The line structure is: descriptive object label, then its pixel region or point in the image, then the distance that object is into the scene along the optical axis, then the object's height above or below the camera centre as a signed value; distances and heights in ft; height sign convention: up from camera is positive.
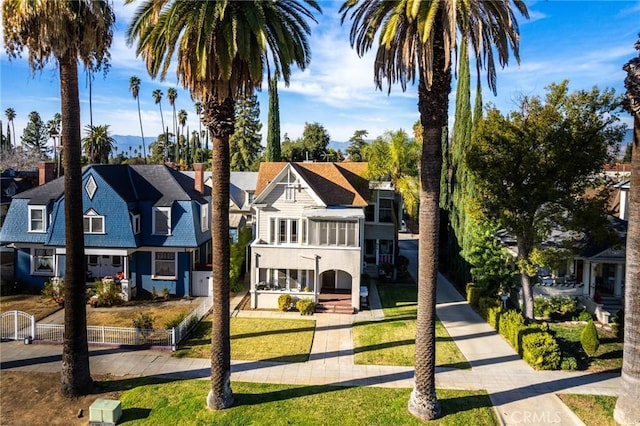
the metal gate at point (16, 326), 64.34 -20.13
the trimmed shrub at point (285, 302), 84.33 -21.21
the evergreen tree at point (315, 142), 260.83 +32.06
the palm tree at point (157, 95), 272.88 +62.88
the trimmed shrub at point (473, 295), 87.87 -20.74
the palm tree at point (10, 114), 324.19 +60.39
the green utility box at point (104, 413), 44.01 -22.47
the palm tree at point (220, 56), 42.22 +14.22
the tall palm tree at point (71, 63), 45.55 +14.81
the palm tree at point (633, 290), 45.60 -10.08
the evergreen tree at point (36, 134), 339.16 +47.64
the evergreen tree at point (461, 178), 102.27 +4.08
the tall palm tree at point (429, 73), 43.71 +12.69
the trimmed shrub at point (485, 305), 79.27 -20.42
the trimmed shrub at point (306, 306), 82.17 -21.41
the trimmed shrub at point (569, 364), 59.36 -23.28
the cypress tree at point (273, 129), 187.65 +28.68
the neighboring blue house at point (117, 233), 87.66 -8.25
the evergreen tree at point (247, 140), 234.35 +30.71
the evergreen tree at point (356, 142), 269.64 +32.97
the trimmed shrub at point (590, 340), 63.77 -21.41
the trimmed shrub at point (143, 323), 66.08 -19.89
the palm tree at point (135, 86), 248.93 +62.72
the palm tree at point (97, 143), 199.82 +24.14
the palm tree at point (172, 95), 270.05 +62.08
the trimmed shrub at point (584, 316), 79.30 -22.45
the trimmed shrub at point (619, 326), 71.05 -21.74
